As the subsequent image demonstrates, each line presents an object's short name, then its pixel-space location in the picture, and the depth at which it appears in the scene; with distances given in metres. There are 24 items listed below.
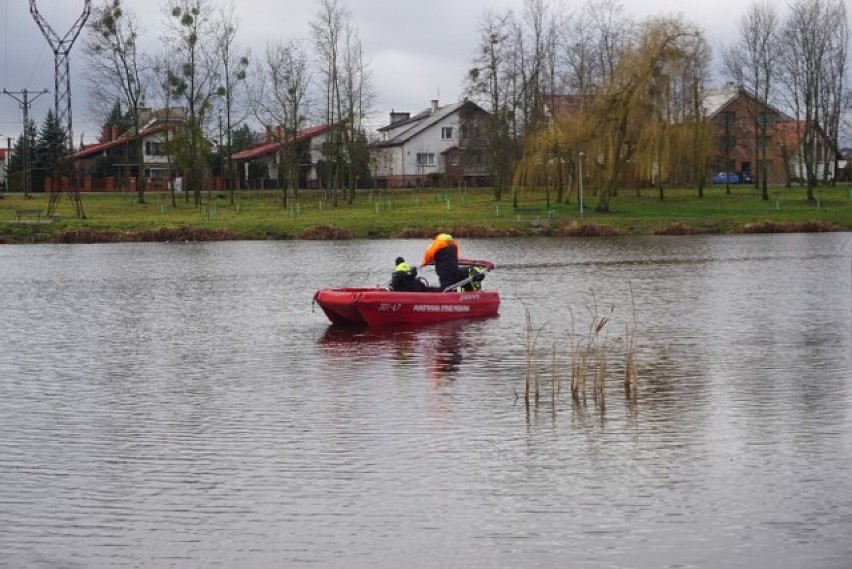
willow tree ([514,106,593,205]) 71.25
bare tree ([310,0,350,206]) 87.38
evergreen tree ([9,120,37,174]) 118.78
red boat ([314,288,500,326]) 27.59
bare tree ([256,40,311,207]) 86.12
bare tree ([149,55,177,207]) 88.62
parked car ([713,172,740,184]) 107.58
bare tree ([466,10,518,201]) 80.69
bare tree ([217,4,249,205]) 89.12
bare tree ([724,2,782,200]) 81.06
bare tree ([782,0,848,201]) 78.81
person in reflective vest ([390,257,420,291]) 27.81
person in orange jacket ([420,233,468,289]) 28.58
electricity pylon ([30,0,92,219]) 71.12
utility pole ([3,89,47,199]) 93.31
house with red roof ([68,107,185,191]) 108.56
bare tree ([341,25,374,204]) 85.62
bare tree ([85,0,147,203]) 88.19
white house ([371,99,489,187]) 108.44
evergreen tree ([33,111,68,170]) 107.26
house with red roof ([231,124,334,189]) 109.88
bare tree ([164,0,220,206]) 84.69
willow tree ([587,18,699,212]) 69.94
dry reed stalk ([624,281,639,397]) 18.39
